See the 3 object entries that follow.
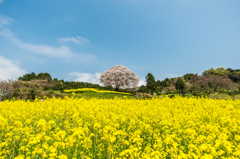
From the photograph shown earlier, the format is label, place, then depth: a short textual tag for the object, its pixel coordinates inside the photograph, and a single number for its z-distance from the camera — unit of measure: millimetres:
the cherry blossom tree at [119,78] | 39344
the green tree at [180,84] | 46378
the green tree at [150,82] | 39344
